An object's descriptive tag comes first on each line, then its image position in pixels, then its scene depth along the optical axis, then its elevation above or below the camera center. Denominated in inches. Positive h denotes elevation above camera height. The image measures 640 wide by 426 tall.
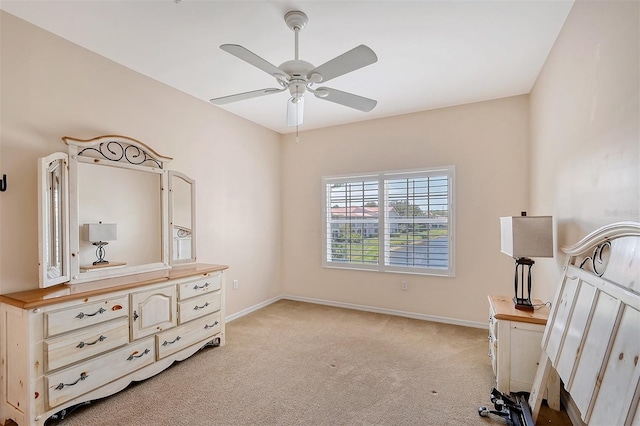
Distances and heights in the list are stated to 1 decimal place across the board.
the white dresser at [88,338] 73.9 -36.4
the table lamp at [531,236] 87.7 -7.6
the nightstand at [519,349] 84.7 -39.9
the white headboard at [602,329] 44.3 -21.3
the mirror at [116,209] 95.0 +0.6
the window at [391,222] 152.8 -6.3
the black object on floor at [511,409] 74.1 -51.9
